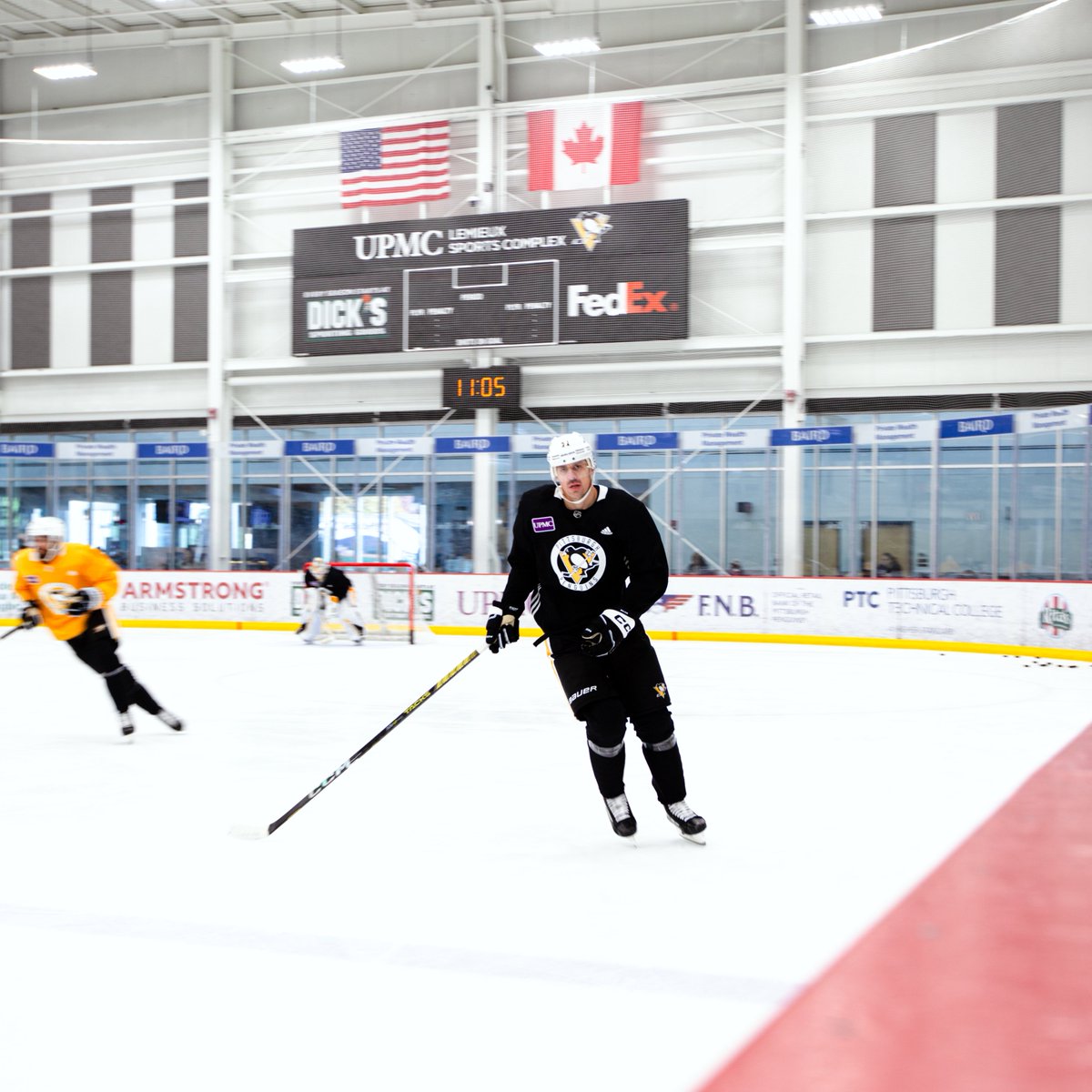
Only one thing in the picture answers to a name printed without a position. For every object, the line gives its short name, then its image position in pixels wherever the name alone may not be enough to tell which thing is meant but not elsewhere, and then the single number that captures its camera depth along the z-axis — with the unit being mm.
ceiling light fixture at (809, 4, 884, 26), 17031
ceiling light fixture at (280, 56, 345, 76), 19625
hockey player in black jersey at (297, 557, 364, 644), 14641
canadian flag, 19078
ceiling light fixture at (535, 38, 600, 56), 18453
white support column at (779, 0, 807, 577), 18391
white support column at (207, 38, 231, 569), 21188
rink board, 13352
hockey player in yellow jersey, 6699
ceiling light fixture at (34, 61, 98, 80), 19953
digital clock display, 19609
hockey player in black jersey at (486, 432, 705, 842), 4312
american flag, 19938
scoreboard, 18672
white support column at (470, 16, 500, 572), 19734
